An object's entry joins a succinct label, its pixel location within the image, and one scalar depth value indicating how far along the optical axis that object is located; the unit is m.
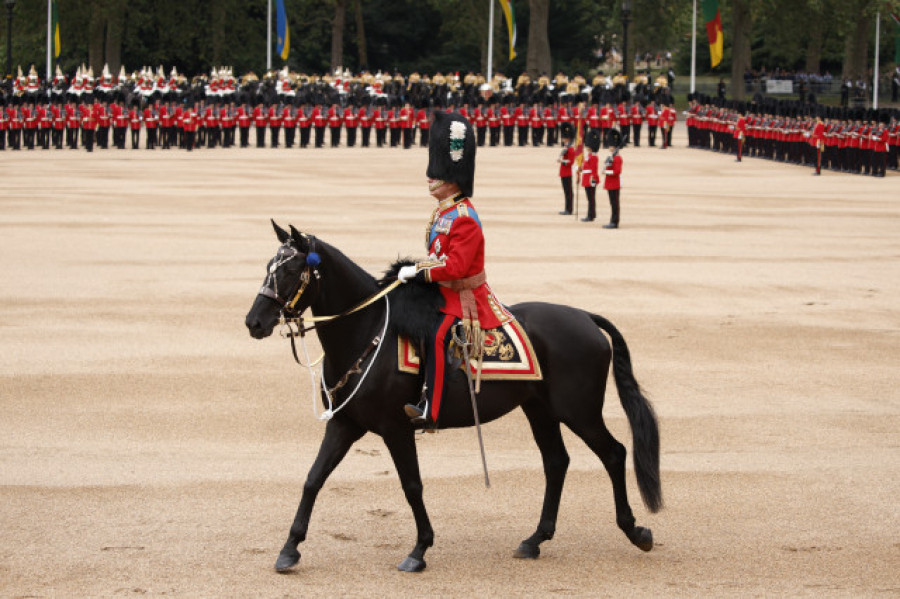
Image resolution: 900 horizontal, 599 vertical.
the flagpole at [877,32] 50.96
